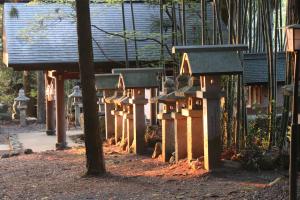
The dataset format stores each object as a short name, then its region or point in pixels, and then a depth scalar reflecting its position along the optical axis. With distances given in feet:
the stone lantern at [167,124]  31.68
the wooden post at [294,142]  16.48
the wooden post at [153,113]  45.79
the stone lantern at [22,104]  77.46
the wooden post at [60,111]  49.03
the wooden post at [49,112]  60.39
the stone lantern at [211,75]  24.53
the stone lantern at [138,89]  35.96
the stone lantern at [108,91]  43.60
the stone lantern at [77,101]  72.48
